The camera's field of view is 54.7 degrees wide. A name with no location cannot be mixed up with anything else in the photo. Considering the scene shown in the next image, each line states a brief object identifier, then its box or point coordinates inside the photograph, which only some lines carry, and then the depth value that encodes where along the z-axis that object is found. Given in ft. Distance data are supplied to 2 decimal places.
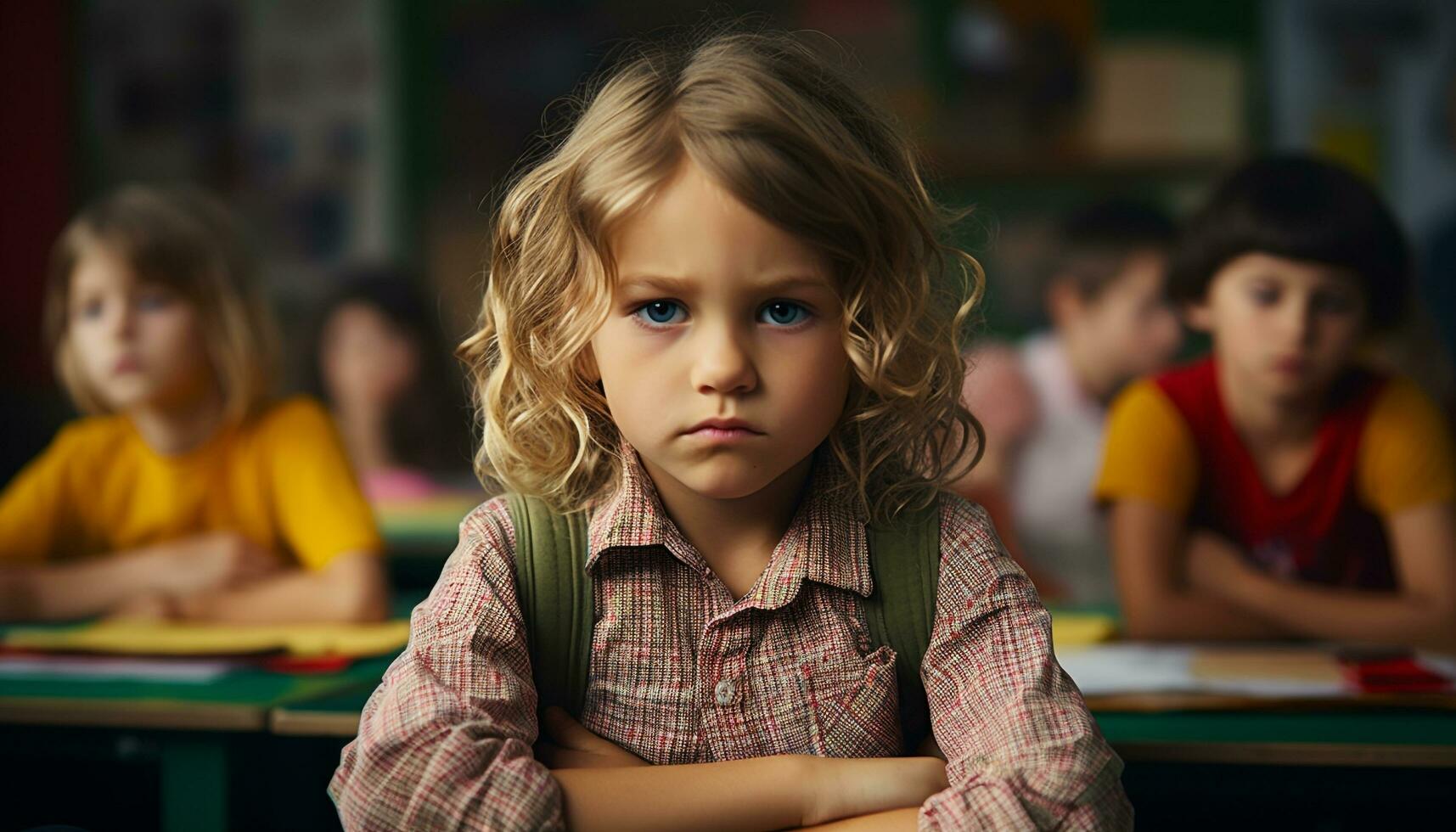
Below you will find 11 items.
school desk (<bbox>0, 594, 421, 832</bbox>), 4.88
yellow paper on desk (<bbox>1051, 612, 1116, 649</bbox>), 6.09
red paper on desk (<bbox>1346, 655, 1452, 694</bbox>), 5.14
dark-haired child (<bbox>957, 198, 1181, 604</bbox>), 9.79
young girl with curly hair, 3.50
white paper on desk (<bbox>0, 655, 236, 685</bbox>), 5.43
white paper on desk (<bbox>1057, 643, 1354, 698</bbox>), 5.10
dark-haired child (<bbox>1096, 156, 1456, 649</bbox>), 5.89
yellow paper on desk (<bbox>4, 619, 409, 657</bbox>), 5.82
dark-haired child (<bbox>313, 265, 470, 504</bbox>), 12.16
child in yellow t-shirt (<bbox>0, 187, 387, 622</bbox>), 6.51
